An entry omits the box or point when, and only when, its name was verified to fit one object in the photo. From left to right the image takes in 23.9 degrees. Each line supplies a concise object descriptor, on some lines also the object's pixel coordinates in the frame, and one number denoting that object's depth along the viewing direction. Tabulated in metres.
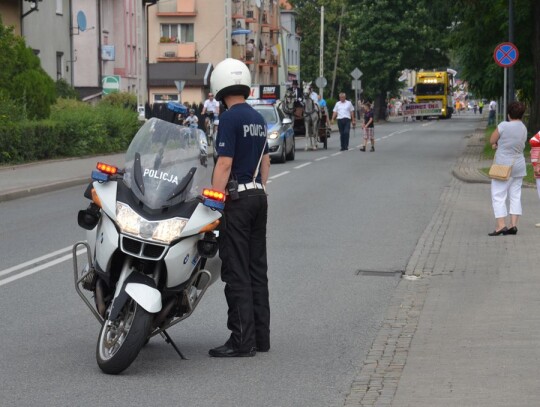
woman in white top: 15.46
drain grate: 12.31
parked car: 33.16
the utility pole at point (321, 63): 84.94
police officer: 8.05
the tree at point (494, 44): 38.69
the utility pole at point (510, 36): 33.09
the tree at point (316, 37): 111.12
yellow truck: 98.50
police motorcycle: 7.41
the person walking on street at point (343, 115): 41.22
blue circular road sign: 30.48
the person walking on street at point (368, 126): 39.19
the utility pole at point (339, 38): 97.04
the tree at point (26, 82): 32.56
